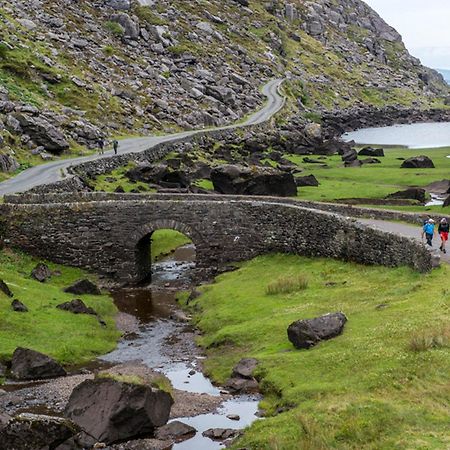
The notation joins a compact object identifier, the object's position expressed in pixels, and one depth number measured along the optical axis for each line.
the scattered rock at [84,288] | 47.78
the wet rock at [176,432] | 26.70
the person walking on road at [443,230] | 41.75
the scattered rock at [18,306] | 39.38
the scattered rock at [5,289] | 40.94
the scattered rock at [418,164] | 99.69
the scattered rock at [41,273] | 49.53
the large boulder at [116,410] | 26.27
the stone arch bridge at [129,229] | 53.84
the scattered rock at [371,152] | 120.19
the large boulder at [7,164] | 72.31
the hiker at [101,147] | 87.47
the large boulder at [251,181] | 73.06
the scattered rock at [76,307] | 42.28
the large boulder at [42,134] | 82.69
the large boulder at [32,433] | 24.39
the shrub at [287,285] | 42.59
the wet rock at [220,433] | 26.50
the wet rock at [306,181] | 84.12
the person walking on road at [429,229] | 39.81
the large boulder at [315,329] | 31.81
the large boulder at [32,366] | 32.91
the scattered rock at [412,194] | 71.94
